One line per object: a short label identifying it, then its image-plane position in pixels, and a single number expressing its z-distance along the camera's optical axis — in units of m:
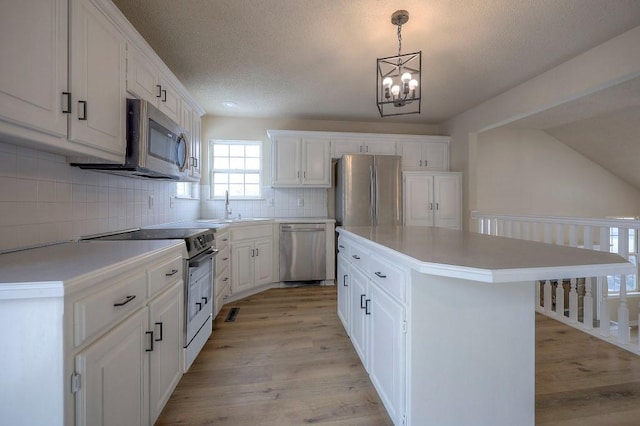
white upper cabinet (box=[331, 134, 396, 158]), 4.07
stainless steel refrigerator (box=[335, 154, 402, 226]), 3.79
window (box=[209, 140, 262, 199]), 4.21
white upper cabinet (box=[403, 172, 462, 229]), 4.02
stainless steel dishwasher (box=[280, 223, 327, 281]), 3.74
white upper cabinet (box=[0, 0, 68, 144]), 0.98
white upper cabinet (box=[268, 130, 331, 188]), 3.95
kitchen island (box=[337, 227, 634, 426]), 1.14
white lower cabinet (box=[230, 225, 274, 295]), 3.17
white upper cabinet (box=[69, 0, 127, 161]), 1.26
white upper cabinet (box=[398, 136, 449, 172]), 4.25
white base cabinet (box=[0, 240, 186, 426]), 0.77
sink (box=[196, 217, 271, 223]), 3.20
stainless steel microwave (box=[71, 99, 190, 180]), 1.68
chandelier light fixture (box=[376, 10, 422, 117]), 1.93
